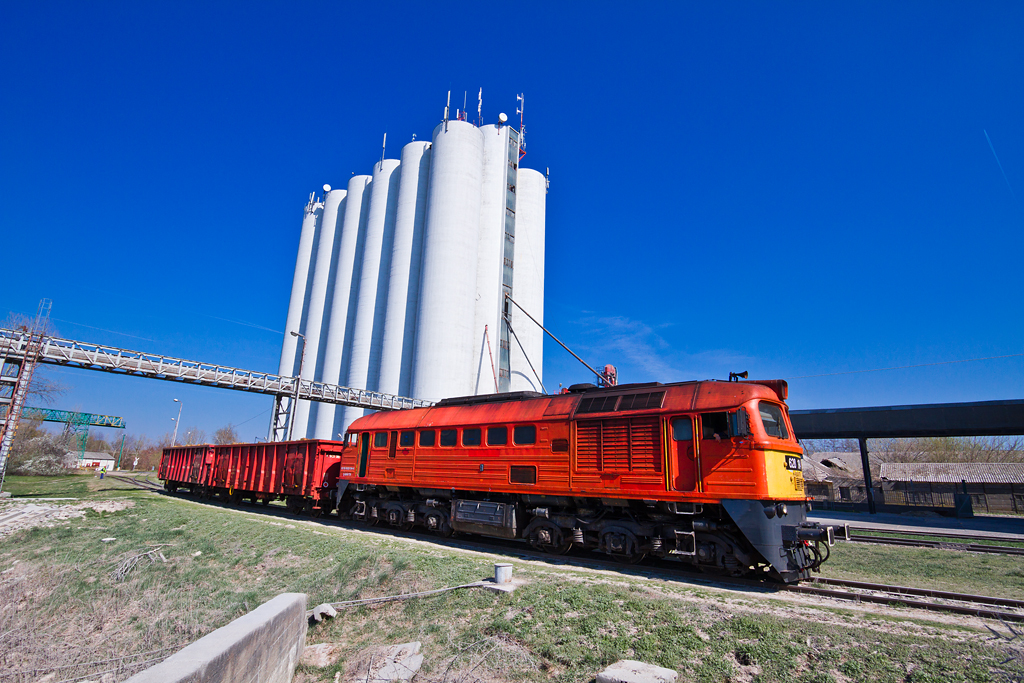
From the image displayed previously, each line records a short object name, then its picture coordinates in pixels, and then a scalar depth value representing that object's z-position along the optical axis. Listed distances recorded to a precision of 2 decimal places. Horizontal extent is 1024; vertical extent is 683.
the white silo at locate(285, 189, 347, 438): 65.88
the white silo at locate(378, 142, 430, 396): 53.59
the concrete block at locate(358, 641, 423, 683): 7.55
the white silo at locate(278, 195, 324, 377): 68.69
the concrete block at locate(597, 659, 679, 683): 6.10
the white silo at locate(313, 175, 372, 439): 59.84
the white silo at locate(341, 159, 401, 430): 56.97
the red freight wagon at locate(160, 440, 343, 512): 23.38
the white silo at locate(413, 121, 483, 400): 49.94
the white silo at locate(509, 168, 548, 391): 57.69
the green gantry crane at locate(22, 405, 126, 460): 69.19
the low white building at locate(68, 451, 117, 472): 85.75
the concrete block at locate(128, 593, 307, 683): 5.34
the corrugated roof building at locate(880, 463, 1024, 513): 41.78
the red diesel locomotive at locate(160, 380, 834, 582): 11.05
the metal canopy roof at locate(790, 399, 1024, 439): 27.92
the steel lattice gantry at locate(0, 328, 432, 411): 31.31
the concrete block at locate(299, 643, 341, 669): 8.59
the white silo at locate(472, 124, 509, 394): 53.47
